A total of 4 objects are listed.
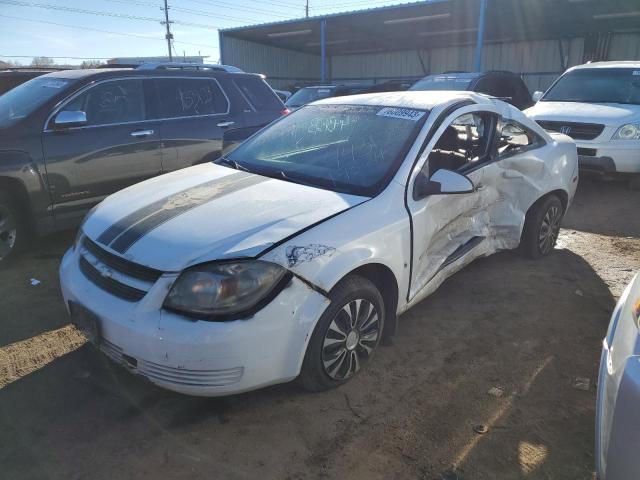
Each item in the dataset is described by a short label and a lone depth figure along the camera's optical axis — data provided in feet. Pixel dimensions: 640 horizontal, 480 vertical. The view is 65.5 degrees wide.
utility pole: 152.05
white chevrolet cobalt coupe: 7.50
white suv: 22.59
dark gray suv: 14.34
